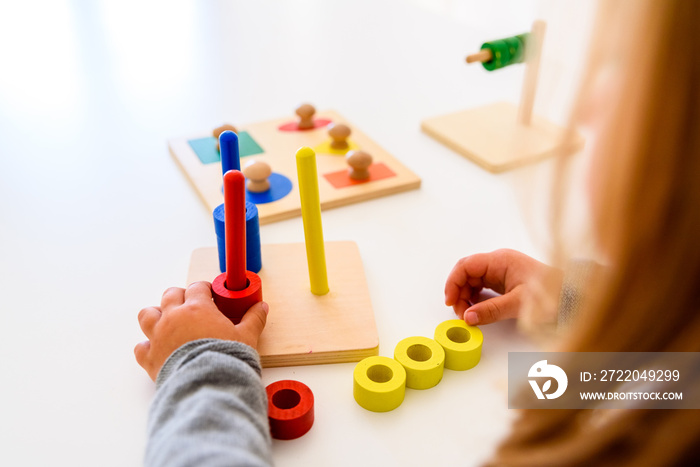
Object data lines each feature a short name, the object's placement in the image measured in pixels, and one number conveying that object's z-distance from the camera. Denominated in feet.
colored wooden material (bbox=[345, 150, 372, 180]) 3.00
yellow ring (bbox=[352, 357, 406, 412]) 1.80
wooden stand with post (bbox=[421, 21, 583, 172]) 3.26
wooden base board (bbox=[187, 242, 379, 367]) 2.00
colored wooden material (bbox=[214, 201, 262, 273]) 2.20
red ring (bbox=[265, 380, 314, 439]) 1.71
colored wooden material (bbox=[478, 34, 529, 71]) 3.26
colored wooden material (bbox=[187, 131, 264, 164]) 3.22
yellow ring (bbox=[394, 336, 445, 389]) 1.89
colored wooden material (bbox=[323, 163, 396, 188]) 3.04
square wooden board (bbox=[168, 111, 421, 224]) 2.87
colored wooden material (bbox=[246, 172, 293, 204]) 2.87
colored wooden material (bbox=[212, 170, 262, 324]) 1.81
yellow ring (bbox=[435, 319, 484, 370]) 1.96
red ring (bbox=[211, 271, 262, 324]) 1.97
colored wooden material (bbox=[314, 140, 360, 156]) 3.33
